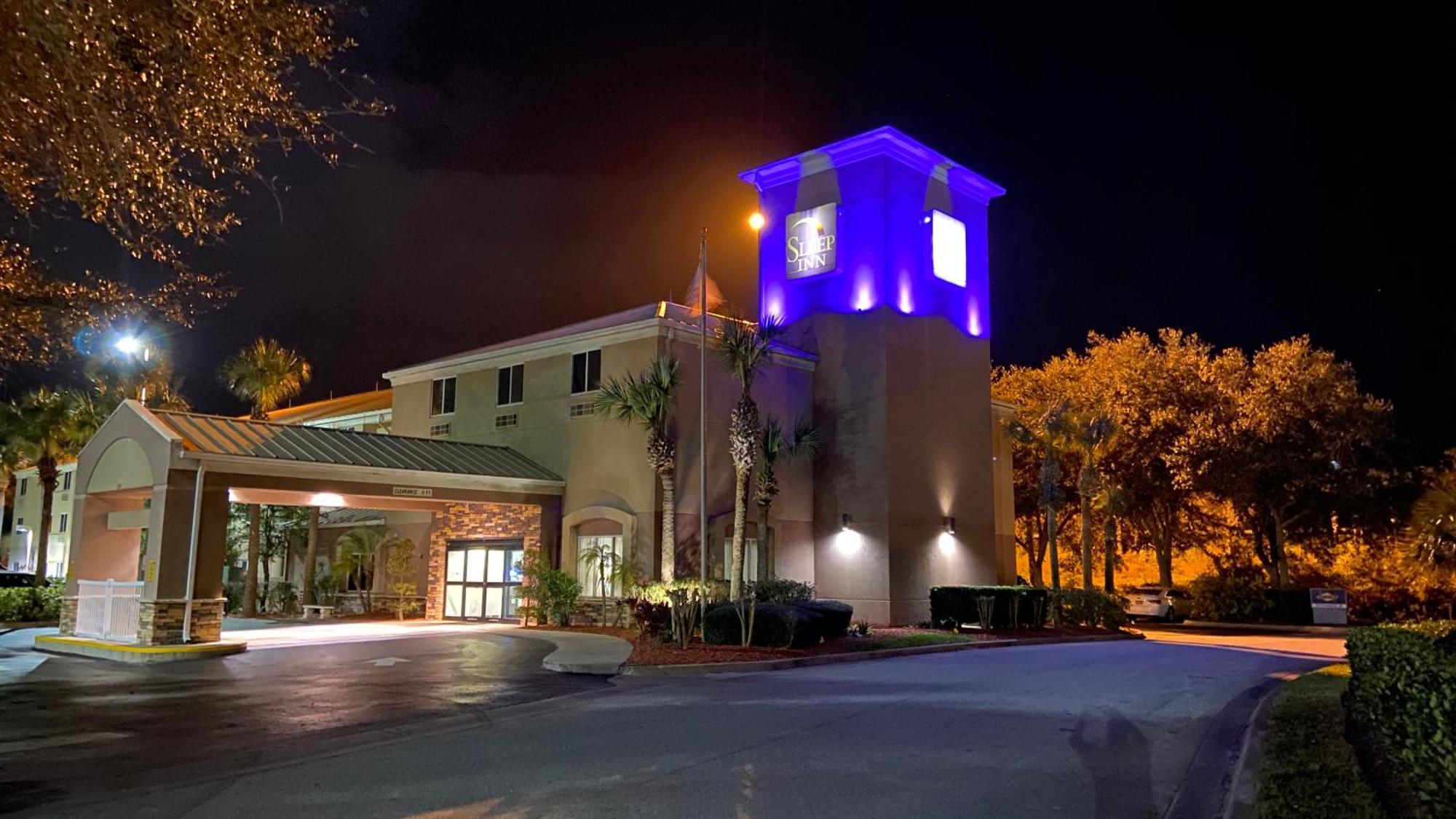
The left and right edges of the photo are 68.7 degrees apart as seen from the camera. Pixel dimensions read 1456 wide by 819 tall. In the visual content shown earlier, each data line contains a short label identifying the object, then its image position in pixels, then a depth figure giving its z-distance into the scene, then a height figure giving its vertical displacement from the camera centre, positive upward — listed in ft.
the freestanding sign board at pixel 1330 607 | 119.03 -2.48
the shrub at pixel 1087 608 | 97.76 -2.44
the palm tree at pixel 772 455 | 81.87 +9.46
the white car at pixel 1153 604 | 125.80 -2.58
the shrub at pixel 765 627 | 64.23 -3.02
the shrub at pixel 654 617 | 65.92 -2.63
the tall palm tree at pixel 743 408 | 78.89 +12.66
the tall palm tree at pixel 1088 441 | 115.96 +15.17
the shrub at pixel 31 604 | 93.76 -3.34
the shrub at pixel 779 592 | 78.89 -1.12
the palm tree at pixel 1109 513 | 124.57 +8.46
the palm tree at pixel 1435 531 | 41.55 +2.14
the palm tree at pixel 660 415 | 80.48 +12.07
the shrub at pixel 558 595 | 84.48 -1.67
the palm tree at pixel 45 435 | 109.60 +13.49
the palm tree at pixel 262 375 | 109.40 +19.85
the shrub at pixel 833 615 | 71.26 -2.53
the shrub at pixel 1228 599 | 126.82 -1.94
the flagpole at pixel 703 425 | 71.92 +10.36
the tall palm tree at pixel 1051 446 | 113.50 +14.57
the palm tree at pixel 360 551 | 103.60 +1.88
